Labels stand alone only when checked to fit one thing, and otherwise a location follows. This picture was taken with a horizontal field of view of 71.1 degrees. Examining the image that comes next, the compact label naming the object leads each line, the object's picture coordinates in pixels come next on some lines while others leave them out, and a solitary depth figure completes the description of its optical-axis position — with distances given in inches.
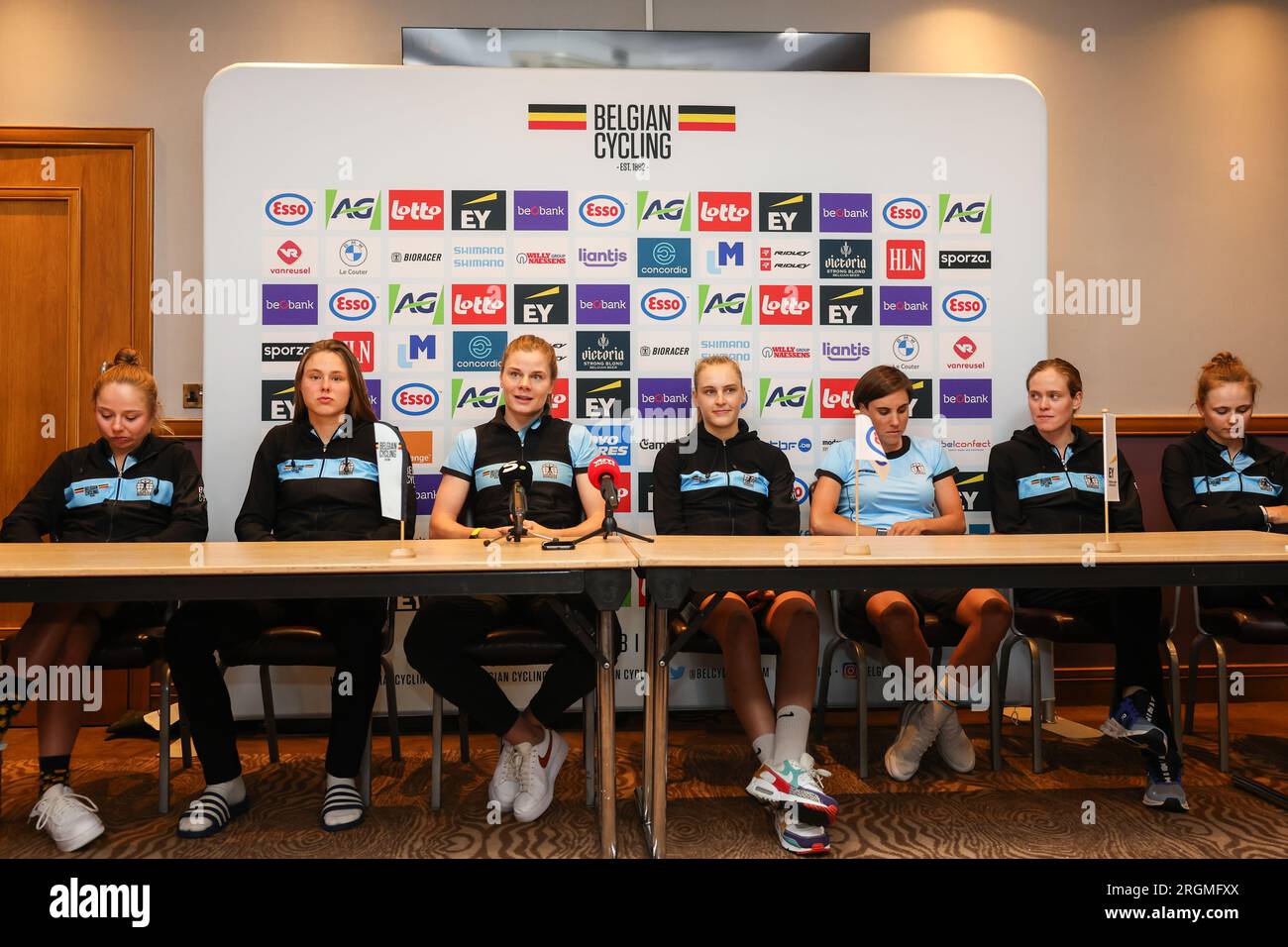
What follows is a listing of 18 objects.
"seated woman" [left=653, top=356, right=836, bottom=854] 88.2
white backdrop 128.0
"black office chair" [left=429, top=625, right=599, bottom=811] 94.6
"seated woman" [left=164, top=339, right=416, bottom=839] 92.8
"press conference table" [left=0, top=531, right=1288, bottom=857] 74.3
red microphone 93.2
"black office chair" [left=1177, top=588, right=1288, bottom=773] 107.0
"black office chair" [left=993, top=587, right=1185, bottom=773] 107.1
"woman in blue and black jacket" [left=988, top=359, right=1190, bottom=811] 117.3
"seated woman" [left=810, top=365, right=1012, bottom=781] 105.3
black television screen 131.5
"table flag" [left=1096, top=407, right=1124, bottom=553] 87.7
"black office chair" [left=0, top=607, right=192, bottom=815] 97.6
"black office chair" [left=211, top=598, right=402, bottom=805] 97.0
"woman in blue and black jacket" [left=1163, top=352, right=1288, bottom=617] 119.7
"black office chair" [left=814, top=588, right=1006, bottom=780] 108.7
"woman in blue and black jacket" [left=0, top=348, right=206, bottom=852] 104.3
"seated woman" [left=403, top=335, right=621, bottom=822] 93.8
